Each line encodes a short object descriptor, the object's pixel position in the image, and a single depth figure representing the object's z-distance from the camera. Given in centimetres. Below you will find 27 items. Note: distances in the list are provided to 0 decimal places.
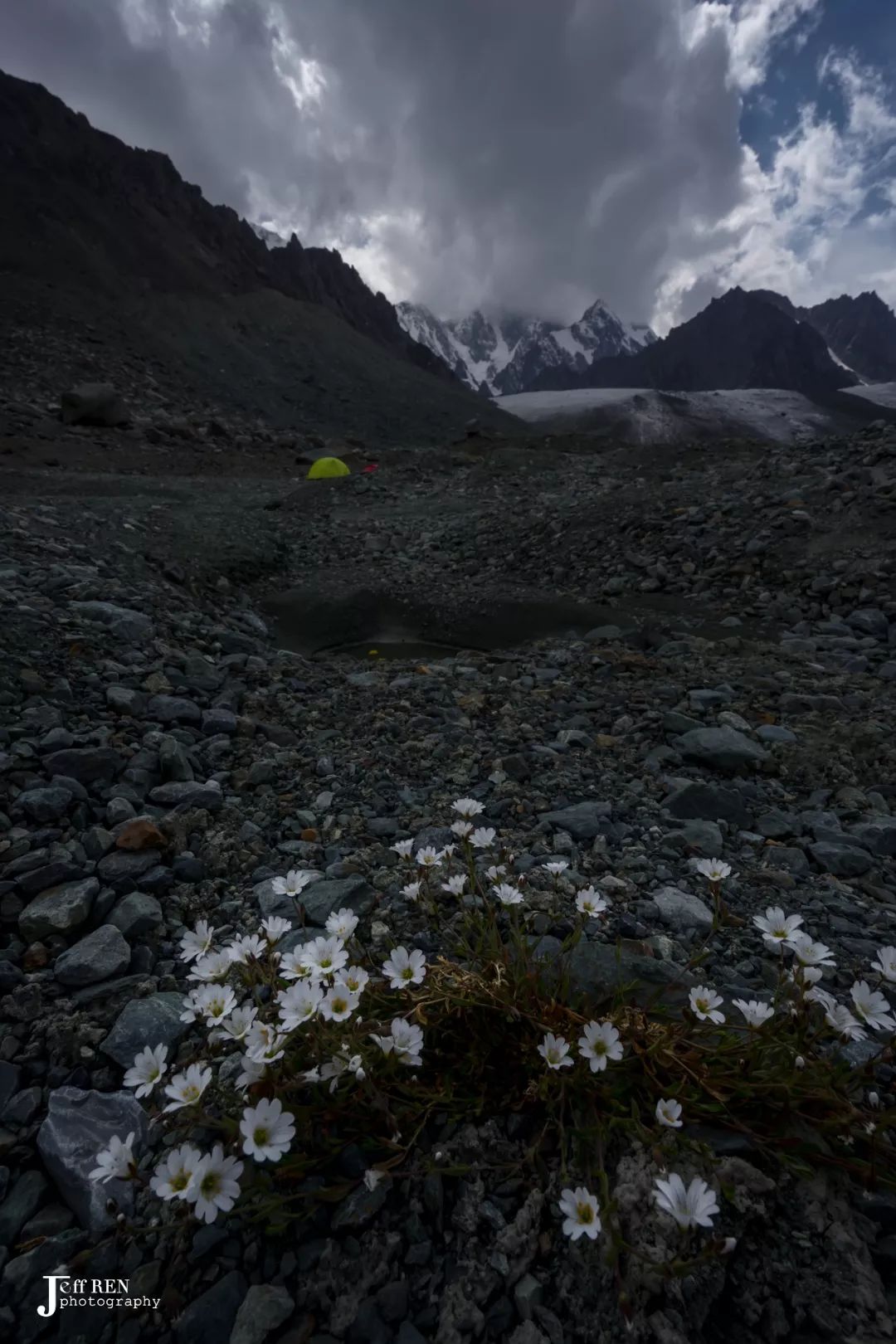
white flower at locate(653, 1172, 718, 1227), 24
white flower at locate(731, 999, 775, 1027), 33
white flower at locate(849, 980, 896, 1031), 31
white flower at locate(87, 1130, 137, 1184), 27
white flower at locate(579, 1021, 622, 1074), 31
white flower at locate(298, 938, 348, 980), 34
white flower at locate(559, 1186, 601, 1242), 25
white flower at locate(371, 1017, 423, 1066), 32
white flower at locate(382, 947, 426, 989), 35
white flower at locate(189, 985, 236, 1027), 33
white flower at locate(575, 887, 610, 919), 40
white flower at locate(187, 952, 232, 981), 35
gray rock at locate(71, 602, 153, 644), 348
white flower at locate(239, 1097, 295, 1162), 27
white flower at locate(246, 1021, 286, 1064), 31
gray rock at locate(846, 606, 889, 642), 454
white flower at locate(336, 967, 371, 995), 35
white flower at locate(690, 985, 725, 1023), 34
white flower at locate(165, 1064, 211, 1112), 29
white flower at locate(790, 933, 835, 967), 34
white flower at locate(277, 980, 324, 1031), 31
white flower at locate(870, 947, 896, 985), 35
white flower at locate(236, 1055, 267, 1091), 31
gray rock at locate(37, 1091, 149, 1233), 32
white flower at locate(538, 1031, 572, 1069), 31
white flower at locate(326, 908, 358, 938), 39
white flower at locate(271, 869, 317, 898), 40
